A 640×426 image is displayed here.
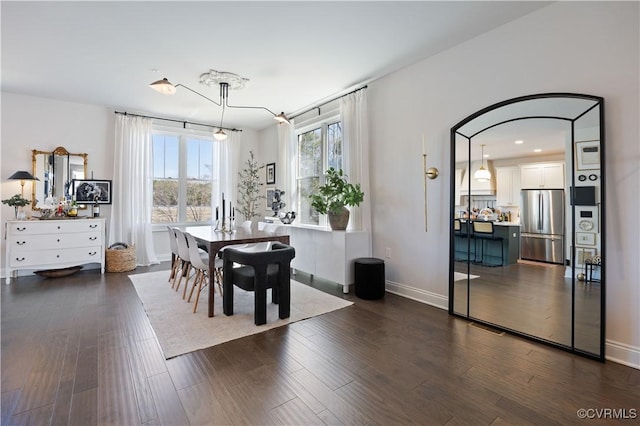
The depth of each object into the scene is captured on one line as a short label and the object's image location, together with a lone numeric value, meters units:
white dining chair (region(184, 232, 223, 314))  3.11
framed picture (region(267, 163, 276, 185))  6.28
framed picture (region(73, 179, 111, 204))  5.03
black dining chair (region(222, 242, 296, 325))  2.79
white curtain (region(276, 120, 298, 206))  5.62
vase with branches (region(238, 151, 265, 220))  6.65
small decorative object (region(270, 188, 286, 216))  5.44
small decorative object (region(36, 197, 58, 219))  4.61
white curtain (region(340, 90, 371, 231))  4.09
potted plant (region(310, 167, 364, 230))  3.92
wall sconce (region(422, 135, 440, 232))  3.36
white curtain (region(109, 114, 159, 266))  5.26
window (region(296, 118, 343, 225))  4.88
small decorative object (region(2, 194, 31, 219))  4.36
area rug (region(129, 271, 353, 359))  2.49
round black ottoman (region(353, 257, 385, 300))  3.58
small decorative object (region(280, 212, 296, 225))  5.11
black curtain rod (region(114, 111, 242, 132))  5.37
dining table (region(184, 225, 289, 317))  2.93
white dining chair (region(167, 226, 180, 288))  3.90
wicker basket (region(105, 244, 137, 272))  4.86
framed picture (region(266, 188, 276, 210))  6.12
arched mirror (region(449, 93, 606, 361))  2.32
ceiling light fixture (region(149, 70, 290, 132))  3.82
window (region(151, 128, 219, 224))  5.88
